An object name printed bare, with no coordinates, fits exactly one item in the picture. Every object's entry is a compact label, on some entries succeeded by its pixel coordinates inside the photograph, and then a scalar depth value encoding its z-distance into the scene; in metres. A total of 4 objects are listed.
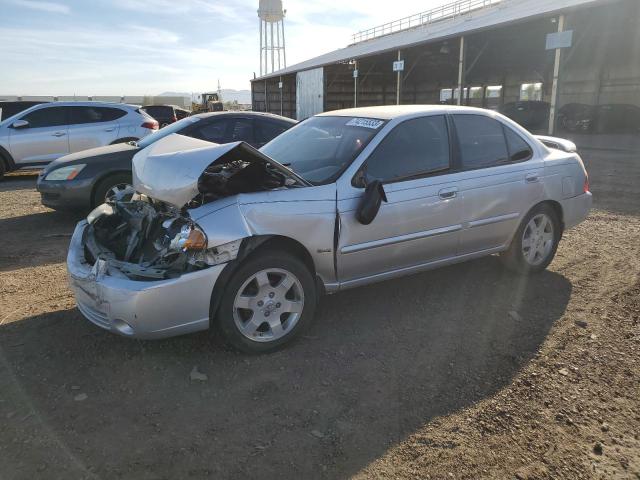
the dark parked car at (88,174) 6.64
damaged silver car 3.11
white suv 10.39
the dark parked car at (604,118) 23.77
